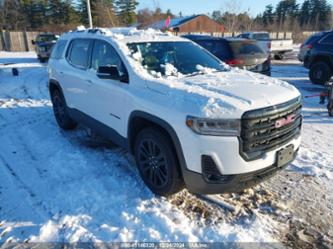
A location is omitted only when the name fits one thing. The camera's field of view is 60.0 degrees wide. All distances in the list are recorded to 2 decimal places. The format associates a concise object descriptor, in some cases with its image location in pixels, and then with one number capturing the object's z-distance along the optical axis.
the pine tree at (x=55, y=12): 51.03
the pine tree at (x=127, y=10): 57.54
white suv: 2.78
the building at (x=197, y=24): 58.38
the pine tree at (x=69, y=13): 50.44
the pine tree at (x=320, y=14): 60.05
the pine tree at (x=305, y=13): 68.65
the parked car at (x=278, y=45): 20.09
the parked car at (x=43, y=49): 18.50
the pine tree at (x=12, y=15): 48.56
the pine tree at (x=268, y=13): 73.16
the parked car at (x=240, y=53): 7.87
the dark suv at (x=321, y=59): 10.22
